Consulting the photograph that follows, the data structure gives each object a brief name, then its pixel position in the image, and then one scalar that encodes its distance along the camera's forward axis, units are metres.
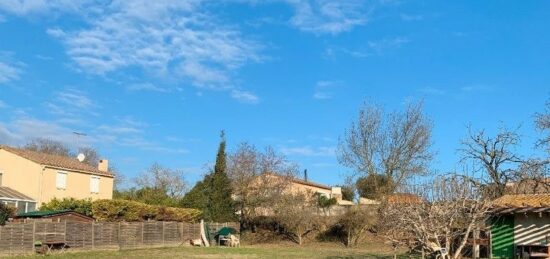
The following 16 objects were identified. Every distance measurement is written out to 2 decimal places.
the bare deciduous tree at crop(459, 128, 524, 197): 39.62
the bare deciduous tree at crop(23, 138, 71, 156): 73.31
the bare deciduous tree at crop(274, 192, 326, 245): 42.53
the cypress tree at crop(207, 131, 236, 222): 45.06
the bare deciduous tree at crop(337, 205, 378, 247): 40.56
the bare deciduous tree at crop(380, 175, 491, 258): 14.32
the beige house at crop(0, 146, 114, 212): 41.41
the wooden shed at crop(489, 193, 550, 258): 24.20
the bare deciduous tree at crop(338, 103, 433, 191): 43.69
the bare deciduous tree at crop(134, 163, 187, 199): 68.38
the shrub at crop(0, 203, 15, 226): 28.44
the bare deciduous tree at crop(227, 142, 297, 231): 46.53
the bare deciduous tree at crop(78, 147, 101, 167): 76.25
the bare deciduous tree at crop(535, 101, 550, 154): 36.09
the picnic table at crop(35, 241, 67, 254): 27.77
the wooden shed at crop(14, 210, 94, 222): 31.74
